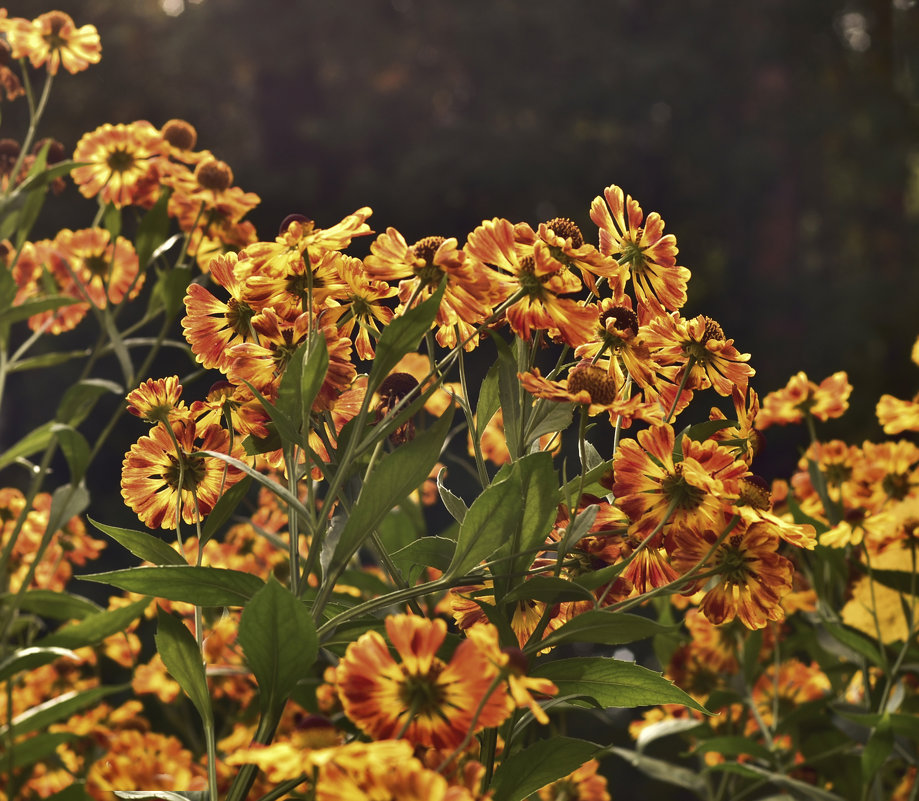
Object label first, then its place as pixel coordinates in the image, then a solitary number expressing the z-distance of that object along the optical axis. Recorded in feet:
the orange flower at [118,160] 3.92
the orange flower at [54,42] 4.22
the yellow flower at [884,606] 3.84
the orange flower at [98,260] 4.57
